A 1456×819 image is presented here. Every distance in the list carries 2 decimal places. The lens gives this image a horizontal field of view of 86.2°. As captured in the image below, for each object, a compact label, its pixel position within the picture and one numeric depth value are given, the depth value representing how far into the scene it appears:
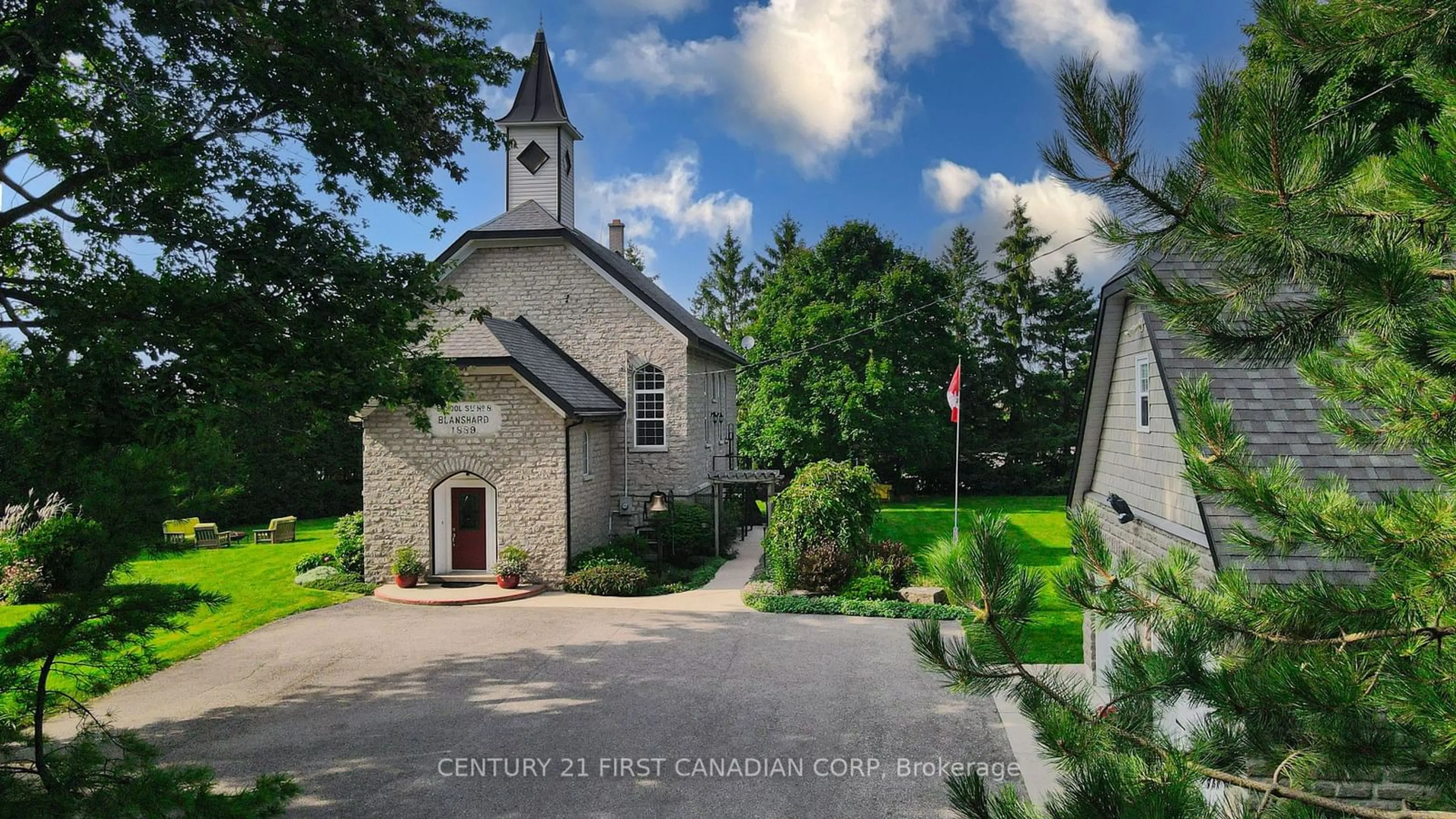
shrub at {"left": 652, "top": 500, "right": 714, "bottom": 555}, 18.64
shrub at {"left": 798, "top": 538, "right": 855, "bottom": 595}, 14.88
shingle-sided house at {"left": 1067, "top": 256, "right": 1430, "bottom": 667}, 5.91
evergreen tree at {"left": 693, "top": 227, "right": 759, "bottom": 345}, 48.06
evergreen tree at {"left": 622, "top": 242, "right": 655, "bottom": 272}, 47.28
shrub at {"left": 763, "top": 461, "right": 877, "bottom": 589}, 15.55
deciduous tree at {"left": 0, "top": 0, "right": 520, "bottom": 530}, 7.02
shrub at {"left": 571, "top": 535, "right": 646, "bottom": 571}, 16.41
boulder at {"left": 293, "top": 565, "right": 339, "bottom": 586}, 16.73
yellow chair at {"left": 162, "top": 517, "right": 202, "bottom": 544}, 22.05
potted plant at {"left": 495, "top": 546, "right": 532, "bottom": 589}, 15.72
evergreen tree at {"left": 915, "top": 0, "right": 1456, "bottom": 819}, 2.45
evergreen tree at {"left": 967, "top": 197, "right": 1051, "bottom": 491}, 36.69
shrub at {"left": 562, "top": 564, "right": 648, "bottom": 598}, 15.63
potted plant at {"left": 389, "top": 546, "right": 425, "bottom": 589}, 15.73
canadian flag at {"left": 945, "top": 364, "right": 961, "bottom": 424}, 18.66
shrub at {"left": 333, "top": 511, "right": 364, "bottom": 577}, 17.22
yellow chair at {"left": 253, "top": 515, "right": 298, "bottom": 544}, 22.97
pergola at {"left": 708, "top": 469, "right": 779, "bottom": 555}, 19.86
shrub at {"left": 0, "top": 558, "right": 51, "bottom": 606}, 12.35
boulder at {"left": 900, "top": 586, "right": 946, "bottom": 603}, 14.30
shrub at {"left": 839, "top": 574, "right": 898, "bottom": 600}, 14.52
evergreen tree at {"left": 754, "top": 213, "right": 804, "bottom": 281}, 46.00
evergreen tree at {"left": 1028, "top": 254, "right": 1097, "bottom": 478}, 36.97
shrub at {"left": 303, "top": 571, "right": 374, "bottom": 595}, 16.14
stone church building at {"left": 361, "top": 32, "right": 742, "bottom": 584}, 15.95
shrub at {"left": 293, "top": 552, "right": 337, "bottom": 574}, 17.61
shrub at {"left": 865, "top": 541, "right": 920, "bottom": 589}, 15.28
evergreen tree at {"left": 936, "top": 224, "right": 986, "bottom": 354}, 38.94
